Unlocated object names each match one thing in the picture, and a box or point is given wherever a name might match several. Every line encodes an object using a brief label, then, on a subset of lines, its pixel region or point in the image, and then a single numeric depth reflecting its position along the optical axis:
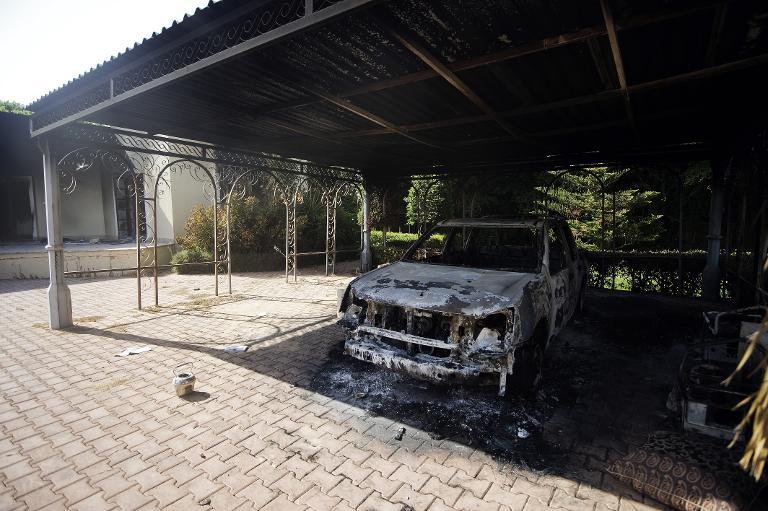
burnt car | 3.79
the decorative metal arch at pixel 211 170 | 6.62
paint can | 4.20
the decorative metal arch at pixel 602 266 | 10.06
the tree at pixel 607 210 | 15.80
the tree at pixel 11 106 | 16.95
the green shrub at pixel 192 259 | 13.41
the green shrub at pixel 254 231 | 13.91
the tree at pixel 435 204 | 19.12
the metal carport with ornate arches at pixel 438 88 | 3.24
